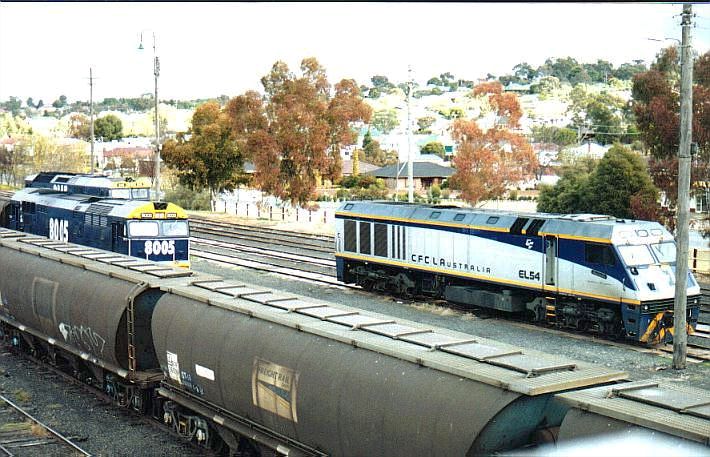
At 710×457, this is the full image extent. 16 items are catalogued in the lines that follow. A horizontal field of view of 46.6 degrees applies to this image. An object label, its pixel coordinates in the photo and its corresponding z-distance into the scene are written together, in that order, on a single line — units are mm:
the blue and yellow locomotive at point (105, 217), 28964
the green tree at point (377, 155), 107438
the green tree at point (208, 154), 60000
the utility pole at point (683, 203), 18234
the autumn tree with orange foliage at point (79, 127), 160625
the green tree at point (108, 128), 161250
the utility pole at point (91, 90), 59984
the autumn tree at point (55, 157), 92000
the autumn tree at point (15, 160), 95188
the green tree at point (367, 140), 123912
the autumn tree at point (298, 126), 51938
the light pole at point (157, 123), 43219
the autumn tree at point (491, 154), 44688
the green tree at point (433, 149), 118625
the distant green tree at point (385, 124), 187875
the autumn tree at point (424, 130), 179200
